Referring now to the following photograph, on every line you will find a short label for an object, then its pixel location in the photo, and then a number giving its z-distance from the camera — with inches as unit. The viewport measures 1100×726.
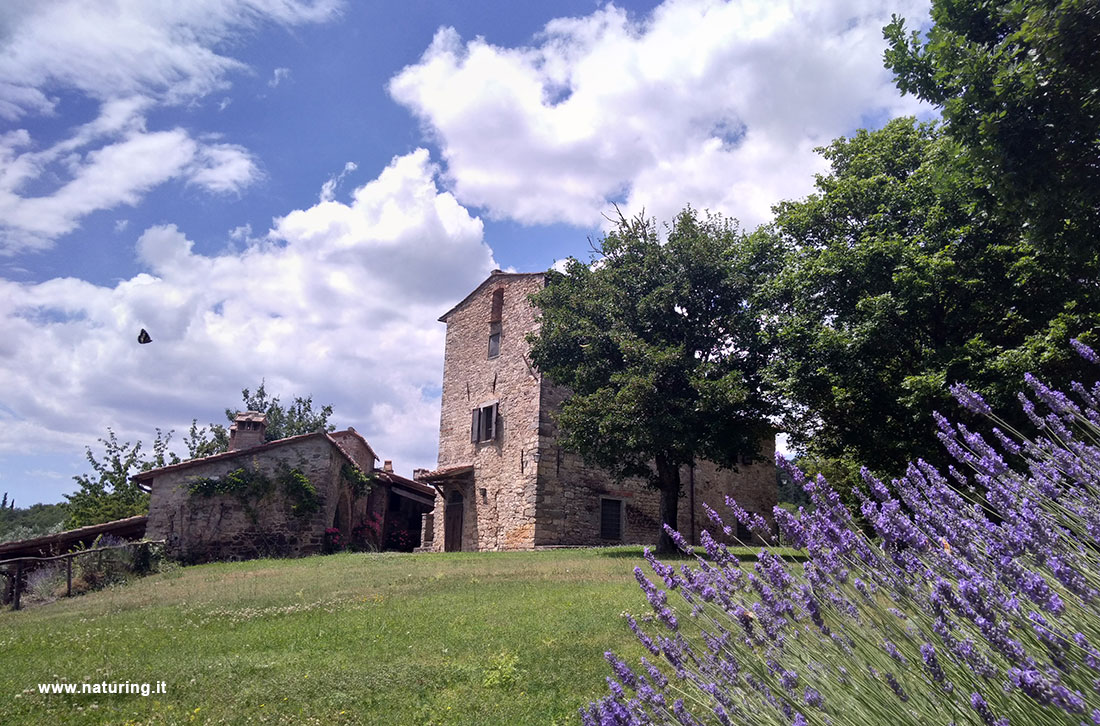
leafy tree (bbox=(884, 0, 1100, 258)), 291.0
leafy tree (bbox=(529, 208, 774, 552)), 693.9
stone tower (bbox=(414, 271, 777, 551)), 921.5
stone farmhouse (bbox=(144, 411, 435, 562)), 845.8
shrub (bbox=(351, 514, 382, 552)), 1024.7
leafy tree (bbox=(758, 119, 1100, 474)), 495.5
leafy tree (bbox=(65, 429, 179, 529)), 1136.2
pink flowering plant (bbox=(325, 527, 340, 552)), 906.1
